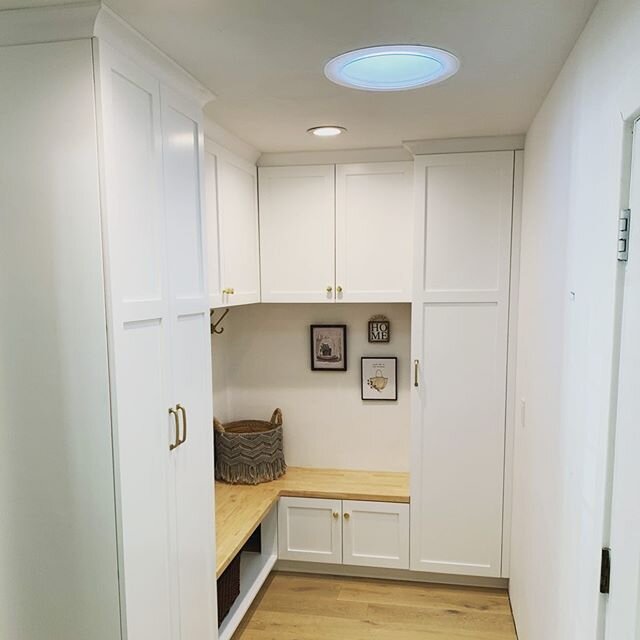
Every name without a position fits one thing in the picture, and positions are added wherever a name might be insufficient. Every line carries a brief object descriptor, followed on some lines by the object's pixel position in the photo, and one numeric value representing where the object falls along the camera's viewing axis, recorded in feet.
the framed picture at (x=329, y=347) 11.19
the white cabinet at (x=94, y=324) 4.67
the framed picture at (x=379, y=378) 11.03
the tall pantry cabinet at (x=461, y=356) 9.20
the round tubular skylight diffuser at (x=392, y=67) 5.38
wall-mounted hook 10.52
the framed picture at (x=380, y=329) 10.96
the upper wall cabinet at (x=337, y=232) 9.86
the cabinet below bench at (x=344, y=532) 9.97
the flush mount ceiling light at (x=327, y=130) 8.17
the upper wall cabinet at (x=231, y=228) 8.07
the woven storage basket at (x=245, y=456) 10.36
